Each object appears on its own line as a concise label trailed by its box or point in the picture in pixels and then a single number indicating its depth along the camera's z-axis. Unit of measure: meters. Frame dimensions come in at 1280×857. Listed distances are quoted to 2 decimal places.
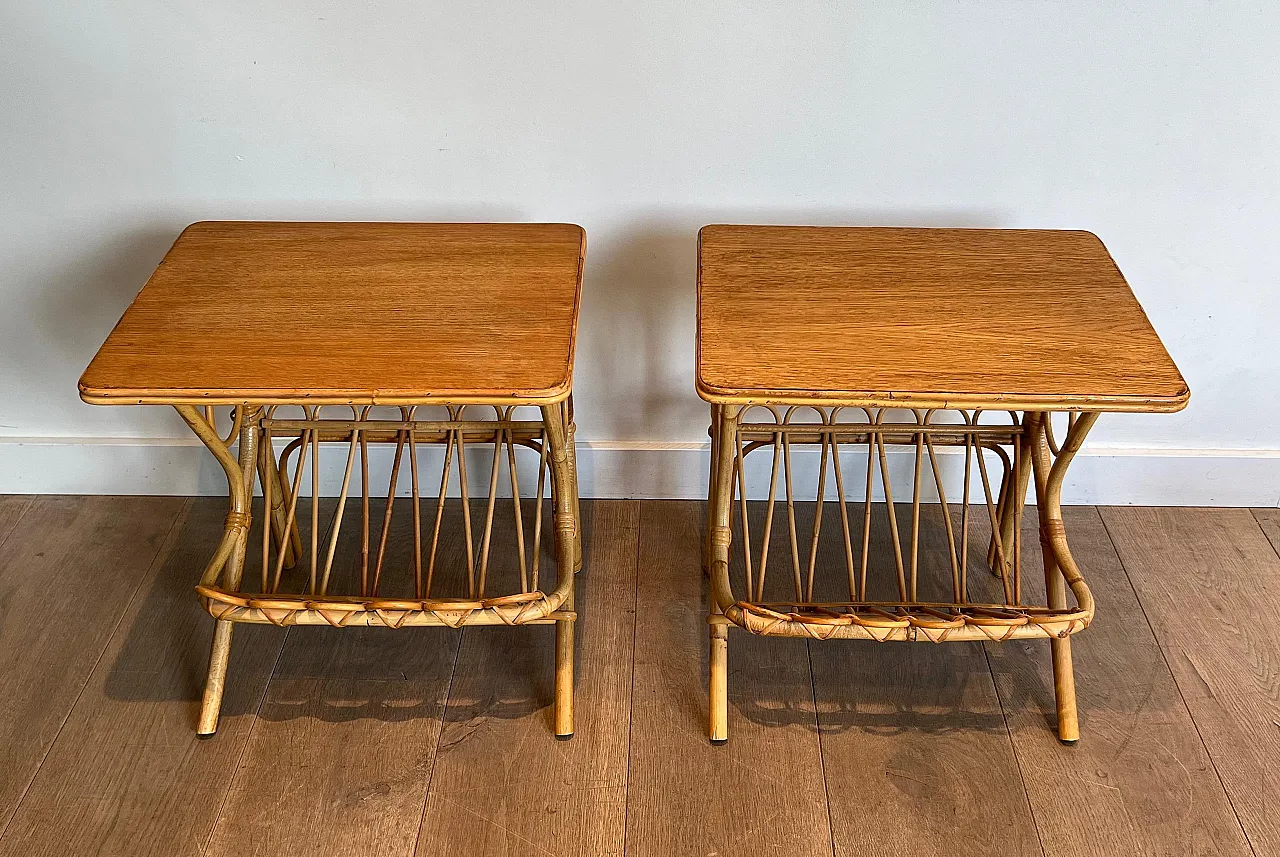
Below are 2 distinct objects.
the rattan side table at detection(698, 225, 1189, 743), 1.31
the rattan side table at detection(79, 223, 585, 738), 1.32
